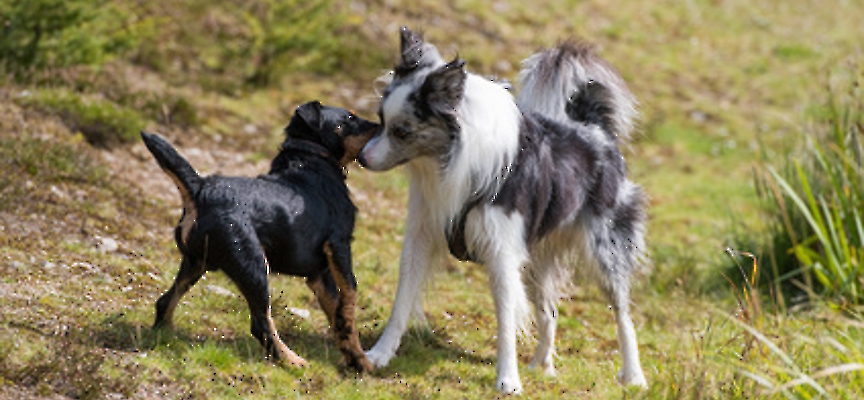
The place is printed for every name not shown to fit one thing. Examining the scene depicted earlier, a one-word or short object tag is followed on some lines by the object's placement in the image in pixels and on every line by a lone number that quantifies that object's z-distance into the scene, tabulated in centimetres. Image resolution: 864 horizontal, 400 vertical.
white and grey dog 1070
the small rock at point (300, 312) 1272
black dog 979
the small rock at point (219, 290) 1288
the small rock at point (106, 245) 1323
